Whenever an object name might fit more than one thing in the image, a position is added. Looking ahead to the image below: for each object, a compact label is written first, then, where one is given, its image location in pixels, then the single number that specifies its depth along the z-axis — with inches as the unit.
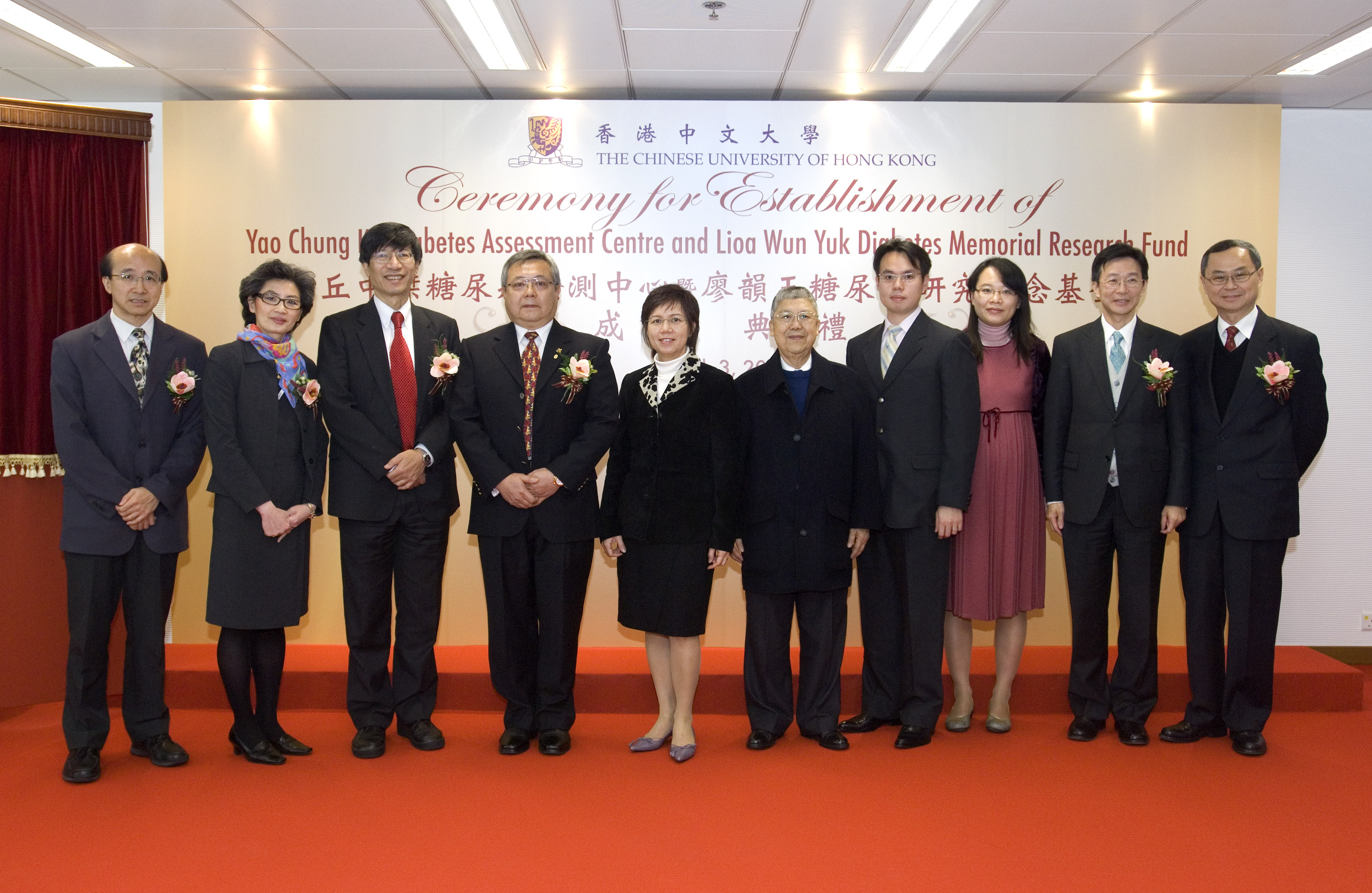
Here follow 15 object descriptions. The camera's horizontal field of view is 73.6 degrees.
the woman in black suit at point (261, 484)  132.1
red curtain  171.3
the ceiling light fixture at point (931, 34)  153.4
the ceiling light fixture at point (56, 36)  155.3
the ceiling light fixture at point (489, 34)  154.0
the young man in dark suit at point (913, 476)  140.6
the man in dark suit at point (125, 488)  132.2
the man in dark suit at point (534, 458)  137.6
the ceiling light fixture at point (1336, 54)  165.2
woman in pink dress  144.4
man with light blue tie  142.3
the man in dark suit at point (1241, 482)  140.9
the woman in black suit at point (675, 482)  133.6
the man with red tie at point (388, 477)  136.4
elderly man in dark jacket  137.6
